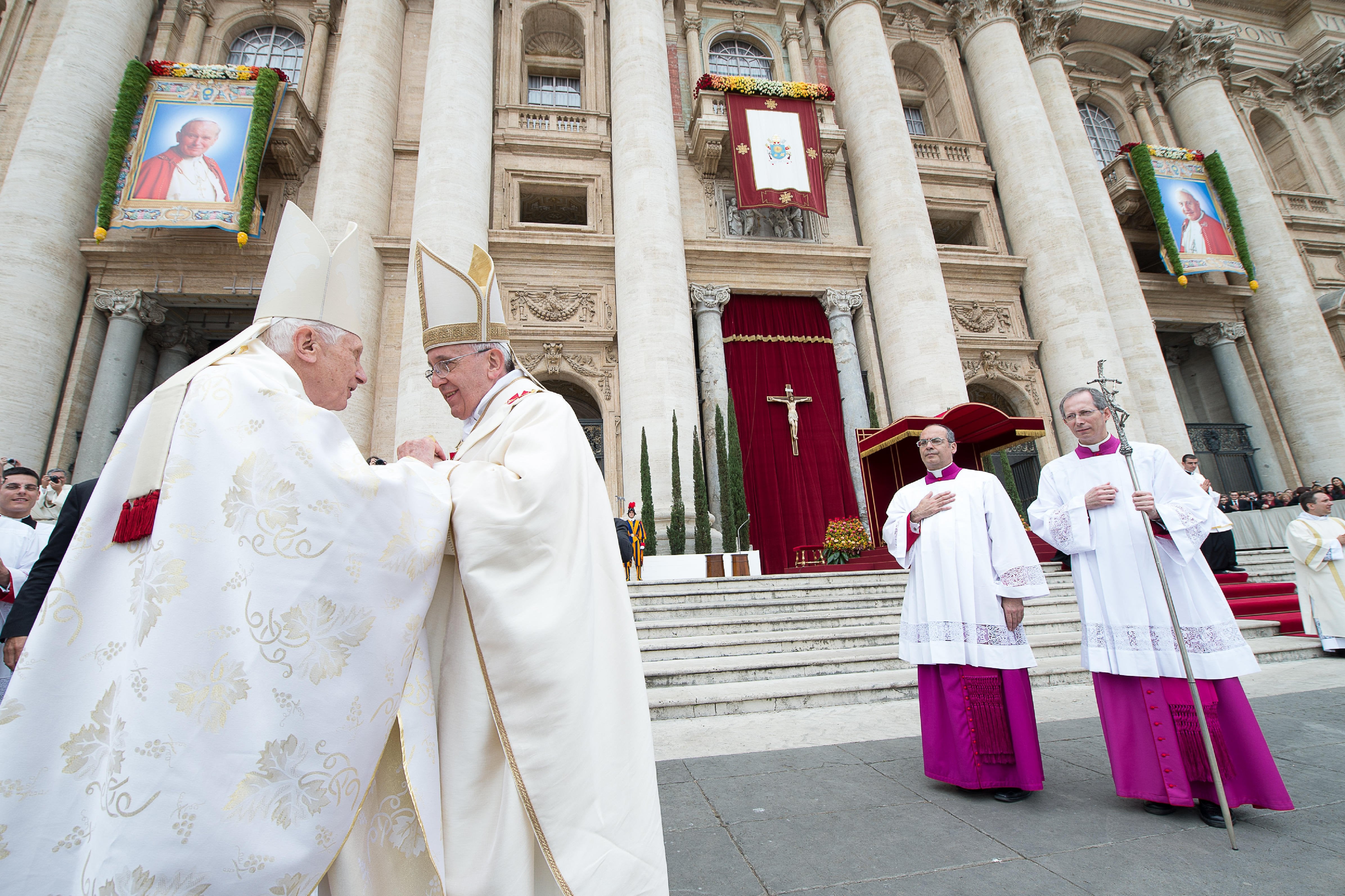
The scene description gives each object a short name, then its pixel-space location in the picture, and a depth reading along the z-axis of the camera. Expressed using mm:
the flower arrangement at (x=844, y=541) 10961
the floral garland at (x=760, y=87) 13766
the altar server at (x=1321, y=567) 5574
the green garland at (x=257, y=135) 11500
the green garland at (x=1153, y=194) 14891
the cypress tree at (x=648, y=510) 10258
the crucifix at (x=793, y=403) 12922
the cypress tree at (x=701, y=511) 10453
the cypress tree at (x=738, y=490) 11109
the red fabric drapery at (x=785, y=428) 12555
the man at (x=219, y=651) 1039
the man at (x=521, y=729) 1365
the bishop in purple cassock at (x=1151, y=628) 2553
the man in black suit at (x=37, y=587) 2652
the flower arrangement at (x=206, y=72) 12156
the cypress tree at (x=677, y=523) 10289
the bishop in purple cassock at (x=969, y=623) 2828
